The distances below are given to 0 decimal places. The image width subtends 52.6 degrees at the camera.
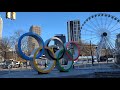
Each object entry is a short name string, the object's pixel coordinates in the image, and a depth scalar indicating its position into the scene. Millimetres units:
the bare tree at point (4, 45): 23338
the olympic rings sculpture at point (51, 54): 9637
